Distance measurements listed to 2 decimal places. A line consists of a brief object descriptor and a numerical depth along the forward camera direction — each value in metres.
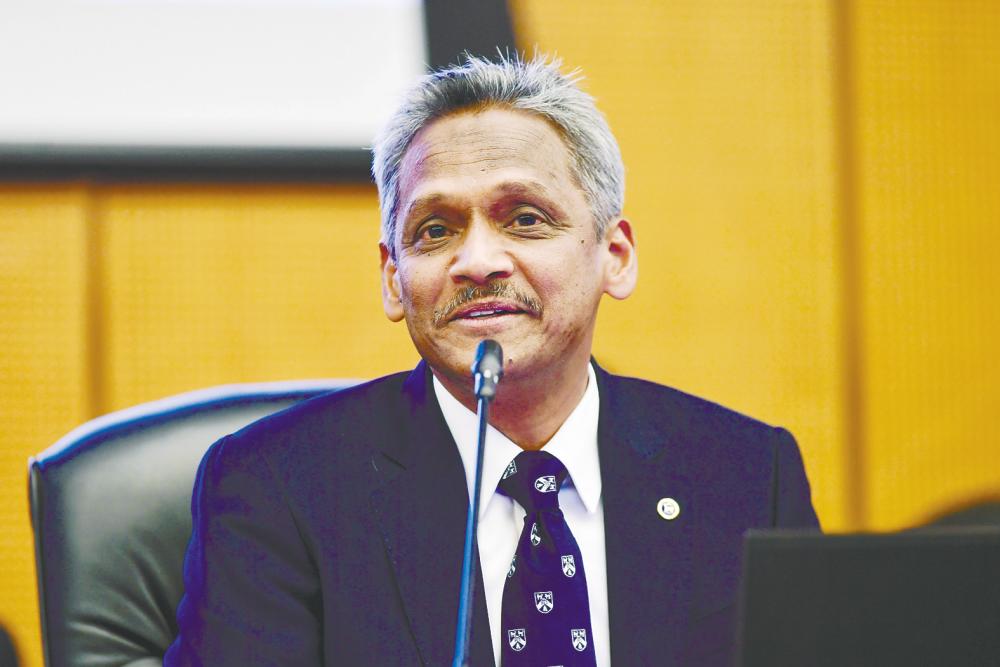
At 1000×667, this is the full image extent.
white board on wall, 4.03
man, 3.61
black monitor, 3.38
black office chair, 3.65
